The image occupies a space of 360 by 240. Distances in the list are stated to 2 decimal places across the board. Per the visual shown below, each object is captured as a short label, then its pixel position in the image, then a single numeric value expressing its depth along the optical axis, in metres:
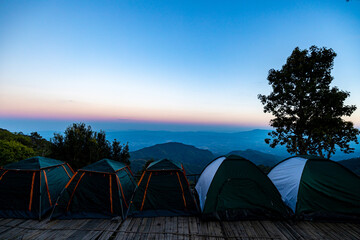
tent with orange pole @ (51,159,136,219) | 5.43
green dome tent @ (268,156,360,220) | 5.07
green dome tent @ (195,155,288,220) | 5.15
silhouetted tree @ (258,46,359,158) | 10.43
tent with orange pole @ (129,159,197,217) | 5.56
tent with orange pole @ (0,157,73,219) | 5.41
